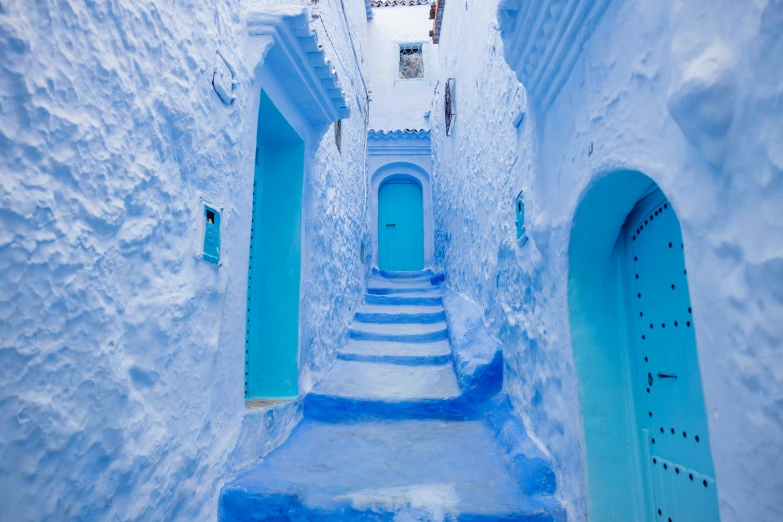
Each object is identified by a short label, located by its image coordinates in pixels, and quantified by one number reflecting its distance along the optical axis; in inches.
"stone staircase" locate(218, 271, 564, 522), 88.1
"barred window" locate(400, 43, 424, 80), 379.9
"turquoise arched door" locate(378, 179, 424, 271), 361.4
